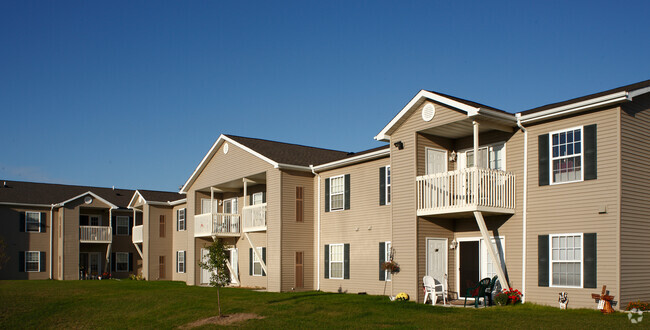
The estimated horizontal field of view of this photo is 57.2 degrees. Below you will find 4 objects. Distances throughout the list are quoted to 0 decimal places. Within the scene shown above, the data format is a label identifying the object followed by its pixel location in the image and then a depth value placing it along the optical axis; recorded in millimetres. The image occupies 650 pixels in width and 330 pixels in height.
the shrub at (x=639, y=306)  14305
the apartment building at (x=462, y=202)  15148
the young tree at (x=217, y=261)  18859
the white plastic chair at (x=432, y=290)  17891
